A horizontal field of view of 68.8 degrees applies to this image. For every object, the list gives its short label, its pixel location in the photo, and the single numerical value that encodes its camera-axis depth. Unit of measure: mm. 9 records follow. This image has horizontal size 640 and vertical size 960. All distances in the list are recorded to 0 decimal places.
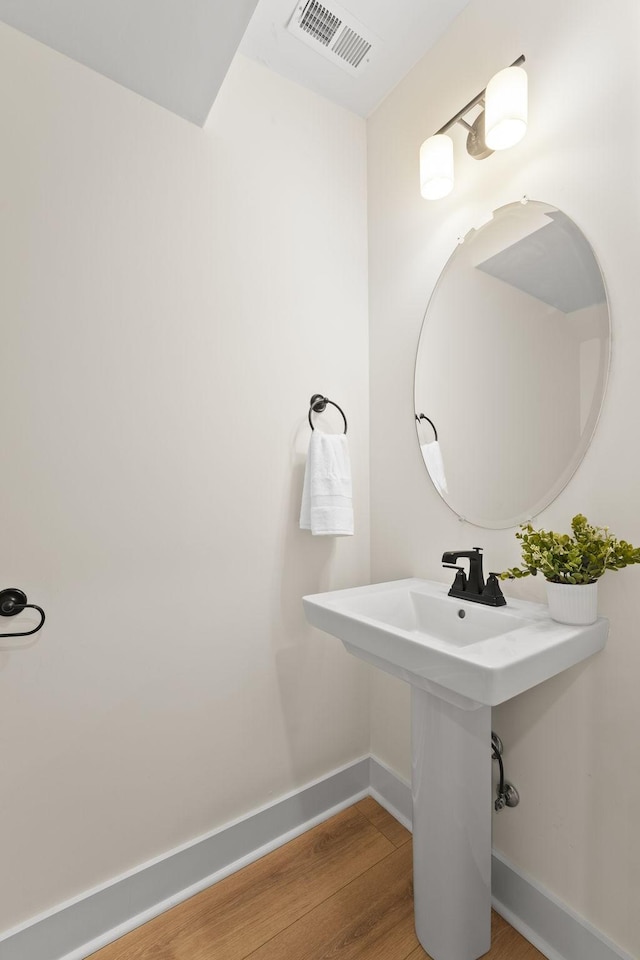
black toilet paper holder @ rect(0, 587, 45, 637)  1108
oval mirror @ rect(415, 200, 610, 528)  1140
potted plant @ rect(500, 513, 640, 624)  983
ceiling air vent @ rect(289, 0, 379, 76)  1435
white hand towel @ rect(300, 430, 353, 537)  1514
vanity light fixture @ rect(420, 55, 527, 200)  1167
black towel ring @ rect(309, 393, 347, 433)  1640
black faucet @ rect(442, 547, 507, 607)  1230
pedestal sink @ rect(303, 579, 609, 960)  980
